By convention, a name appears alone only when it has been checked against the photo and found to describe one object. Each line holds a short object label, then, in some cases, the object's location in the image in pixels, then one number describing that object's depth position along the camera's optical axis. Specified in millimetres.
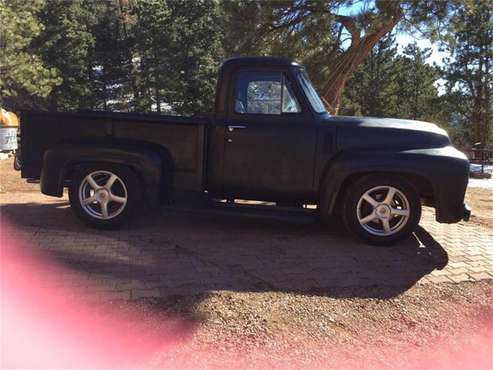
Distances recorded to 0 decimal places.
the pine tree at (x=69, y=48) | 31703
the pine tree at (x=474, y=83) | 33812
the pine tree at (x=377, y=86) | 38844
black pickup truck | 4980
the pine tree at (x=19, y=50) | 13261
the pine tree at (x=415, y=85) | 38938
